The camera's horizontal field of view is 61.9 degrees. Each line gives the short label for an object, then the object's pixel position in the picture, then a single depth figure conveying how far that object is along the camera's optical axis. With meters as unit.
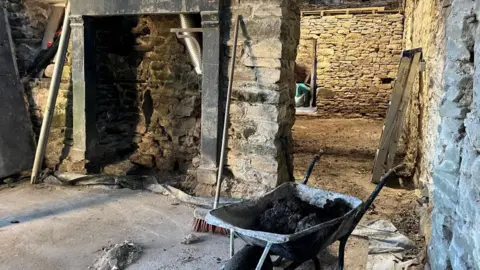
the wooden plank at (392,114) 4.90
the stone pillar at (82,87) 4.34
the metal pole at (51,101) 4.27
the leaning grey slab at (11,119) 4.47
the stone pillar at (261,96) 3.59
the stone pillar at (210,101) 3.75
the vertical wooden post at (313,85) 11.61
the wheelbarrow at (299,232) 2.00
